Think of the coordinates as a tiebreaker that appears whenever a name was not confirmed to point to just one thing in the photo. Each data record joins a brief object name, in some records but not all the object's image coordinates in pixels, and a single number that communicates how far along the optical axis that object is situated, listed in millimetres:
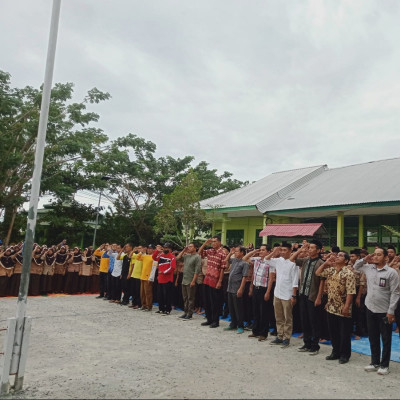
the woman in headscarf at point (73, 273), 13484
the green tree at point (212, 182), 29062
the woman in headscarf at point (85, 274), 13727
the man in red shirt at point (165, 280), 9820
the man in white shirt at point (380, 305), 5430
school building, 14961
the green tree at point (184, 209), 17250
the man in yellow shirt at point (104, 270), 12281
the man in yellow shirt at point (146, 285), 10289
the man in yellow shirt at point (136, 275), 10750
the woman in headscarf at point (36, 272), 12391
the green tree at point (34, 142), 16703
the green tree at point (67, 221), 23141
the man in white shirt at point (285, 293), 6891
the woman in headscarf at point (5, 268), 11633
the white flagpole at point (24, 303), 4180
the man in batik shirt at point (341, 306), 5867
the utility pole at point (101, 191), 23316
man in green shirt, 9344
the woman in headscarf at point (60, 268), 13273
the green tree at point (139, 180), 24703
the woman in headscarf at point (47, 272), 12734
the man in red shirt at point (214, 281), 8453
